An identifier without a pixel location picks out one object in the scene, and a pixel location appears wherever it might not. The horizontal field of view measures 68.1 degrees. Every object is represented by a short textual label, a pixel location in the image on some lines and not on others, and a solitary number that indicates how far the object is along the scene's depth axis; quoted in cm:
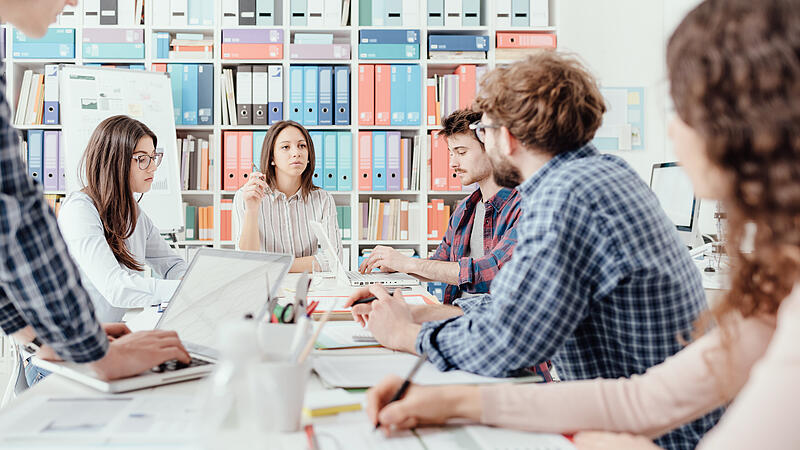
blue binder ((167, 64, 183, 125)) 352
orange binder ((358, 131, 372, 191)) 359
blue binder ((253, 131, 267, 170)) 351
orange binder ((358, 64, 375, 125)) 355
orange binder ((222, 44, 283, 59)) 351
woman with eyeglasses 177
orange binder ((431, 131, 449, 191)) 362
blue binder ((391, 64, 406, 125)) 356
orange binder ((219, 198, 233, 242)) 356
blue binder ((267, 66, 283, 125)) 353
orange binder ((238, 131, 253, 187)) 350
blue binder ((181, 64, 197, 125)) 352
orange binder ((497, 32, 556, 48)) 364
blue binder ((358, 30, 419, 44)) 355
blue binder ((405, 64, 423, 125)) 356
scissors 104
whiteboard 328
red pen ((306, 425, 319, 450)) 70
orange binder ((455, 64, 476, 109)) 359
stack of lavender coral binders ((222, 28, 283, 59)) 350
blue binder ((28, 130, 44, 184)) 346
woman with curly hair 51
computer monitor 246
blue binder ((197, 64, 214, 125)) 354
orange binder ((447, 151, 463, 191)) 363
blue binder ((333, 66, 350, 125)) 356
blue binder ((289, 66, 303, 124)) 351
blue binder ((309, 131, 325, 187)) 354
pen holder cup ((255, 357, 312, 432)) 63
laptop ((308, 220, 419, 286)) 210
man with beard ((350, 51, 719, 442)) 91
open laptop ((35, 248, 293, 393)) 113
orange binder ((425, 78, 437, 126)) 361
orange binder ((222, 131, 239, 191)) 352
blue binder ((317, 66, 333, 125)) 354
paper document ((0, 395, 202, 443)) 73
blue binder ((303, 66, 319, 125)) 353
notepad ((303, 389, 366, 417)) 81
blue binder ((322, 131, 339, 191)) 354
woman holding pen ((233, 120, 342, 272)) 272
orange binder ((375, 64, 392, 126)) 356
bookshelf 351
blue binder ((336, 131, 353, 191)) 356
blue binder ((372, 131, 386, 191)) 358
